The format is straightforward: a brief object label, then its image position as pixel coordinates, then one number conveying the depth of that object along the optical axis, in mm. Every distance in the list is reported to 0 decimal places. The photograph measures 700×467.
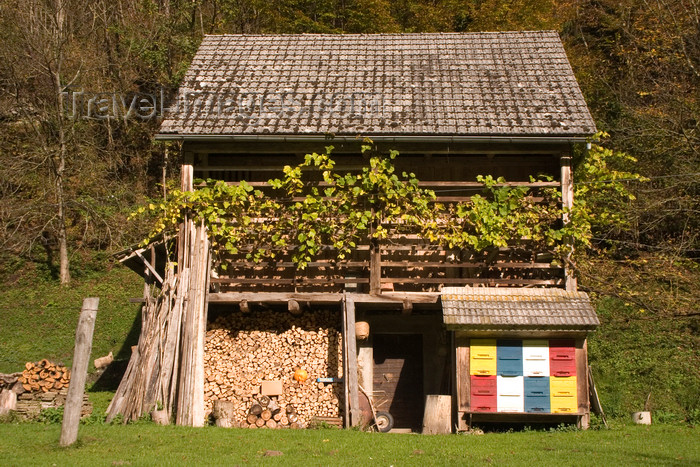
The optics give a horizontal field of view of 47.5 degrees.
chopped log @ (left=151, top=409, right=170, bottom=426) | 12023
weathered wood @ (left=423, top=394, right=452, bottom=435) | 12344
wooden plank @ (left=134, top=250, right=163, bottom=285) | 13688
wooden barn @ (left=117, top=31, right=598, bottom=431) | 12789
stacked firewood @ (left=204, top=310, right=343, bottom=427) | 13625
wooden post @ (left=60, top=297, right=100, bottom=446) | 9547
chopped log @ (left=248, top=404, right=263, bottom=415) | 13367
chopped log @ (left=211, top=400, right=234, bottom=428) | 12812
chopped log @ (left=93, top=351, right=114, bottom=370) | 17297
